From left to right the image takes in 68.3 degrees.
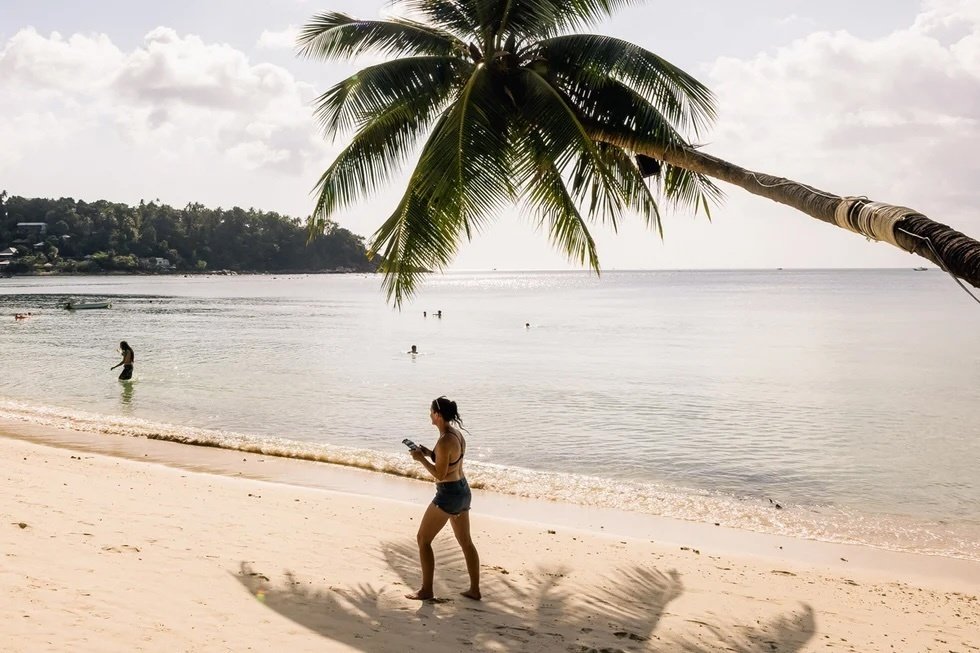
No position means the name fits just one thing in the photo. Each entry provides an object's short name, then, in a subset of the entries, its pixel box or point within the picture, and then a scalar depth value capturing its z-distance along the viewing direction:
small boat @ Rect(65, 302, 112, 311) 65.19
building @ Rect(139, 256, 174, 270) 185.12
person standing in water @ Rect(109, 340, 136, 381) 25.43
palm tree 8.63
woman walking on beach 5.85
